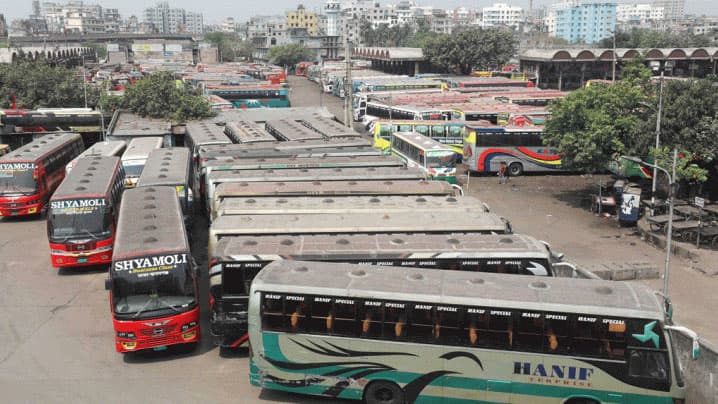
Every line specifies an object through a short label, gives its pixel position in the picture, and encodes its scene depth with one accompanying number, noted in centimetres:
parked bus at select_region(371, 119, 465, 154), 3638
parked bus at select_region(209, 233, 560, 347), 1305
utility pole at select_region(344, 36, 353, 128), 3978
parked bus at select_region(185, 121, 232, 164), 2889
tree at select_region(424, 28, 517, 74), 7838
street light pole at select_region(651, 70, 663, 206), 2211
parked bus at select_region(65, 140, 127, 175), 2773
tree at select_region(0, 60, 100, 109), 4575
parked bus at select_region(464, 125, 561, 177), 3334
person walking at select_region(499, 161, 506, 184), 3253
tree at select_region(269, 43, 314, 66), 12575
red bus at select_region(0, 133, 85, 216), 2433
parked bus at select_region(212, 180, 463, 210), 1909
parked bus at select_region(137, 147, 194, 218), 2116
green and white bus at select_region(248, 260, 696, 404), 1025
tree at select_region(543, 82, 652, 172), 2550
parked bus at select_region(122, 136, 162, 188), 2537
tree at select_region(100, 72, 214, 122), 4094
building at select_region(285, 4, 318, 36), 19550
